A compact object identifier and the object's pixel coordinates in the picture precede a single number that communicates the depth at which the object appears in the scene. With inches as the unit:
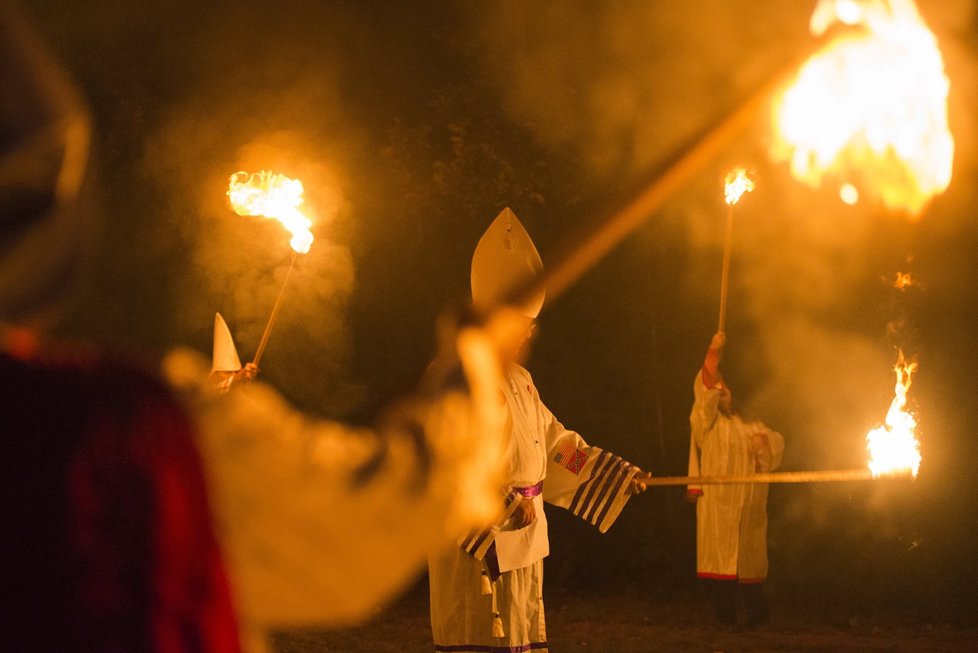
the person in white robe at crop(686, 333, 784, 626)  313.4
